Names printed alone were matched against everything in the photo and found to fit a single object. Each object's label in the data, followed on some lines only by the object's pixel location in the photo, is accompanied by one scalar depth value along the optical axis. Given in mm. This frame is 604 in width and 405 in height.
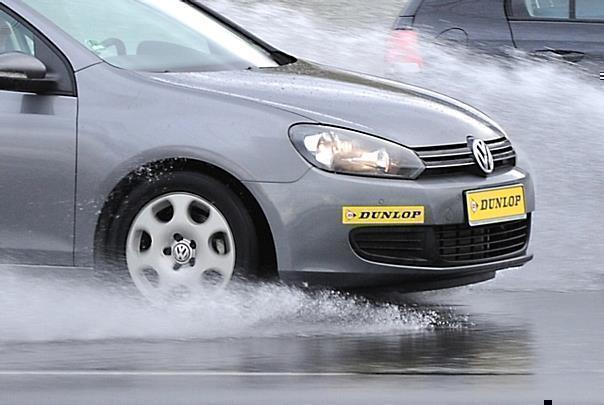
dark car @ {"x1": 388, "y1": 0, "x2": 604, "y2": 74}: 27422
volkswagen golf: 15930
